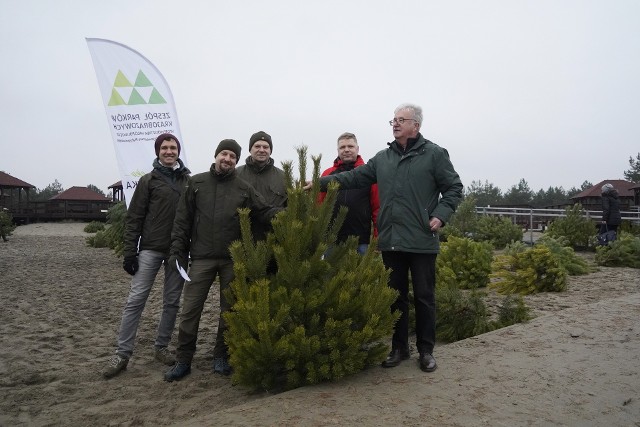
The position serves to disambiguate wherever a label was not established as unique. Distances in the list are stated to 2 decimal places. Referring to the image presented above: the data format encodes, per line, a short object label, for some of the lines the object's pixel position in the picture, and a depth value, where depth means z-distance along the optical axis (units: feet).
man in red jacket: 14.88
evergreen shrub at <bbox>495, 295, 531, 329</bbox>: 16.49
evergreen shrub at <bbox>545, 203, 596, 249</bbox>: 43.93
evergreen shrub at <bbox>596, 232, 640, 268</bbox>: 32.40
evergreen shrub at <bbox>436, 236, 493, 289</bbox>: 25.17
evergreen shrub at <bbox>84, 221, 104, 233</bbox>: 97.91
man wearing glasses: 12.02
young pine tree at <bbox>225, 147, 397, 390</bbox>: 10.42
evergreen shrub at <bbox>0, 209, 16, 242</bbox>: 69.55
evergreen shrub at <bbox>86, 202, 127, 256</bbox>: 45.56
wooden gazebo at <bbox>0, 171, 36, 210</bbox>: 128.92
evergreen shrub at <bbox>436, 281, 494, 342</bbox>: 15.76
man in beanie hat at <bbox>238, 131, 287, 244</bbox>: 14.42
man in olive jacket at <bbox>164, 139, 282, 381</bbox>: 12.99
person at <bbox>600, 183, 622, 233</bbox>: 38.73
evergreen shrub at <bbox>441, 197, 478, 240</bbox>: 46.06
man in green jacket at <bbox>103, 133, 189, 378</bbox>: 13.79
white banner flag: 26.05
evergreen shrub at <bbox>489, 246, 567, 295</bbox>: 23.52
